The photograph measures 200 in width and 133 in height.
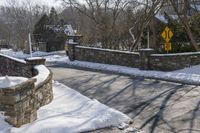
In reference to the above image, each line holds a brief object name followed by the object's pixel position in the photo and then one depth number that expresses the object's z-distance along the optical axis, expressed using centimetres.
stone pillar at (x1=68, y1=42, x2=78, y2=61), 1347
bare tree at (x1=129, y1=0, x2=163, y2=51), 1354
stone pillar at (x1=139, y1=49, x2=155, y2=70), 957
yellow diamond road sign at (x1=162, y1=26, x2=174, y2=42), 1005
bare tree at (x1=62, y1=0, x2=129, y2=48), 1651
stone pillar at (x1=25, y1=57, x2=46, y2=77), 719
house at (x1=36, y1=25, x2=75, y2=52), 2193
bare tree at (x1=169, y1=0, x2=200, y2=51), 1117
